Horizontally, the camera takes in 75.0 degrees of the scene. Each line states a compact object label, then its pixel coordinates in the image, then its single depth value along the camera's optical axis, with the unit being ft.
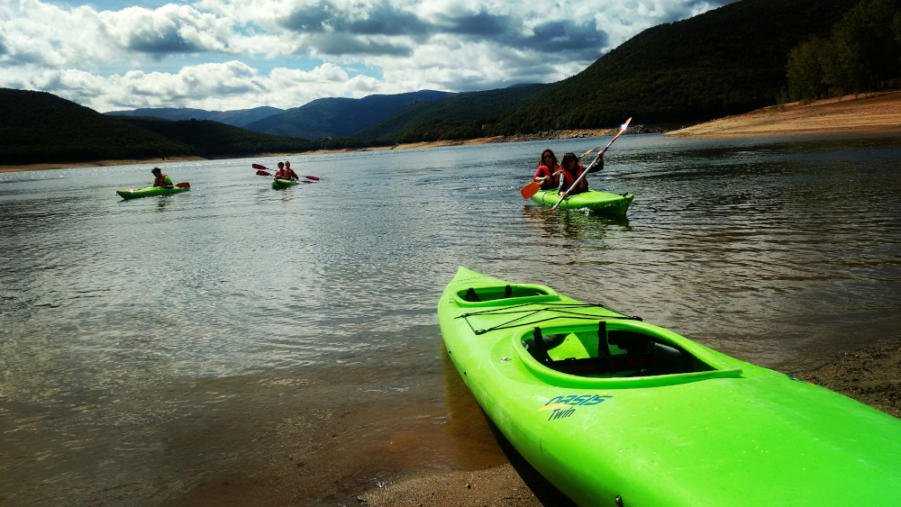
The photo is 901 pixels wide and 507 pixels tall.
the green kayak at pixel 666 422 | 8.07
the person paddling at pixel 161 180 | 102.51
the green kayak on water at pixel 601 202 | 47.47
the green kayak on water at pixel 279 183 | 104.99
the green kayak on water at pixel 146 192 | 97.23
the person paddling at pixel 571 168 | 58.85
